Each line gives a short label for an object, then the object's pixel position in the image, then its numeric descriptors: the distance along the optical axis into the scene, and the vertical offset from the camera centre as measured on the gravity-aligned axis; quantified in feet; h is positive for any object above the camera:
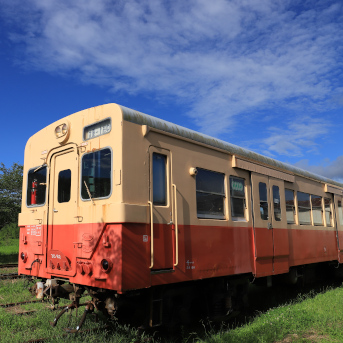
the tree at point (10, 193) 64.90 +8.31
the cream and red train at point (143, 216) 15.81 +0.90
